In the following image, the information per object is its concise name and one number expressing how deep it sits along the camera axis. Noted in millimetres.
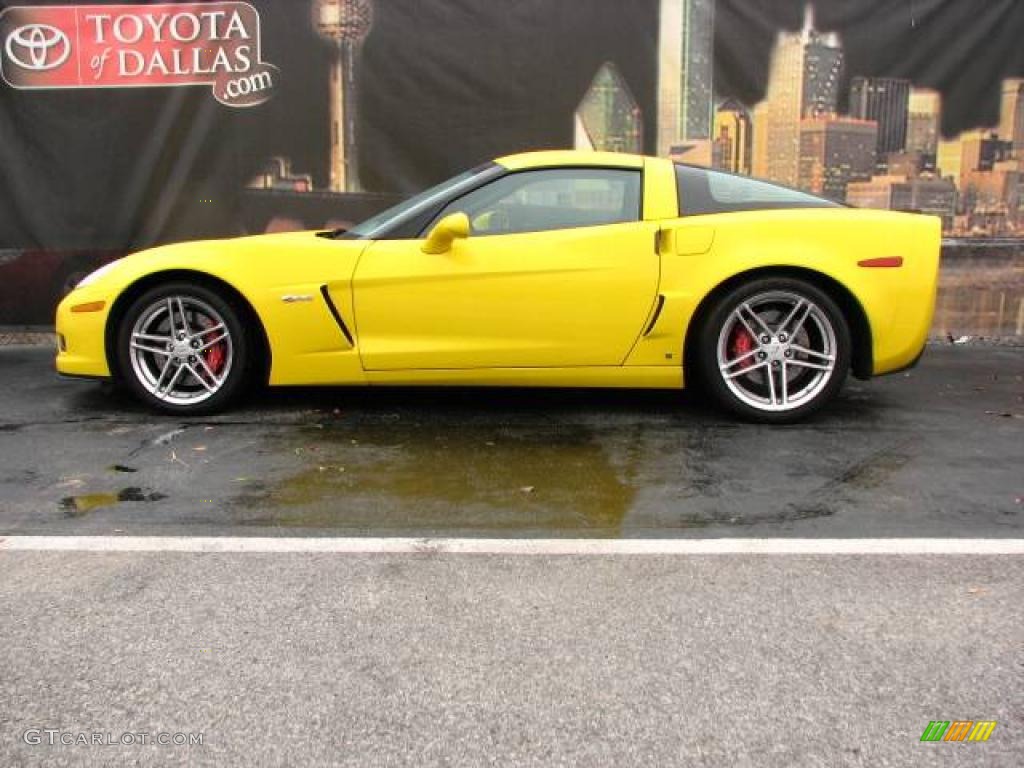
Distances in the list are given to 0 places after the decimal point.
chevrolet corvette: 4645
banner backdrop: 7152
